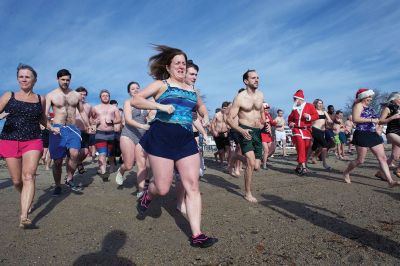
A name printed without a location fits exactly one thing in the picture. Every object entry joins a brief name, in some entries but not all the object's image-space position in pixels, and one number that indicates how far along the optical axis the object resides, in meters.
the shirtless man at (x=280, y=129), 15.43
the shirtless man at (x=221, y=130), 11.37
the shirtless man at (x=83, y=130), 6.84
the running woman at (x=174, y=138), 3.55
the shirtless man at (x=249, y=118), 5.71
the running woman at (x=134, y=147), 5.83
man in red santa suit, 8.76
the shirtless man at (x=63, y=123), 6.29
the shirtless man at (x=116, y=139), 8.73
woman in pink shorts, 4.41
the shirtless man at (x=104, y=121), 8.49
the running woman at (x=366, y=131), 6.48
